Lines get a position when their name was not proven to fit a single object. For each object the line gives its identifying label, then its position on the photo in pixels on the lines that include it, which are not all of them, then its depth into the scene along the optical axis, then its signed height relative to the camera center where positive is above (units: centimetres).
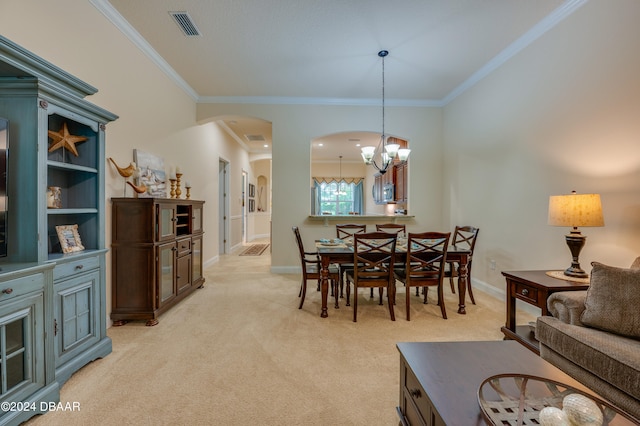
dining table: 299 -50
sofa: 132 -67
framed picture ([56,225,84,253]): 205 -20
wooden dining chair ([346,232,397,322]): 290 -60
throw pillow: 153 -50
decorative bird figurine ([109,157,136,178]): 281 +40
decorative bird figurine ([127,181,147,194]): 295 +23
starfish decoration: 200 +51
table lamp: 211 -4
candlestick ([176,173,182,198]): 374 +31
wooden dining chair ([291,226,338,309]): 321 -71
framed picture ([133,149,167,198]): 317 +43
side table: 210 -62
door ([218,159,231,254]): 679 +4
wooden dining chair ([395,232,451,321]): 296 -59
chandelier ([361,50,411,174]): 358 +75
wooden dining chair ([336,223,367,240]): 411 -24
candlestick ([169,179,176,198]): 376 +29
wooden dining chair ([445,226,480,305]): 323 -52
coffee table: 105 -70
